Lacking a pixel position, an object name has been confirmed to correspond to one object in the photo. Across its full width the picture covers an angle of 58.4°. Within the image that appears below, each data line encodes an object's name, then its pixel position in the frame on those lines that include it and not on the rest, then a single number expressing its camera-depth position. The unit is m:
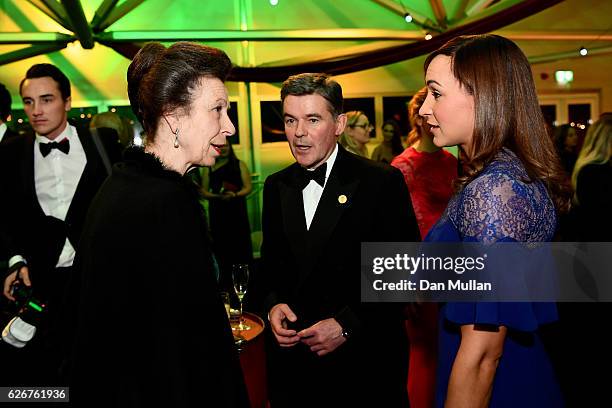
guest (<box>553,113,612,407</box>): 3.80
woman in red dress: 3.04
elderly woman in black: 1.32
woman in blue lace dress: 1.39
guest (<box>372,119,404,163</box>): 6.16
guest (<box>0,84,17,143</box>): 3.53
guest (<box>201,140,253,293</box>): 6.26
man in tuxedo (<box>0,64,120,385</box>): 2.97
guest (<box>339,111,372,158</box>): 4.86
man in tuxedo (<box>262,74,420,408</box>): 2.16
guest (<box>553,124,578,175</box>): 6.39
